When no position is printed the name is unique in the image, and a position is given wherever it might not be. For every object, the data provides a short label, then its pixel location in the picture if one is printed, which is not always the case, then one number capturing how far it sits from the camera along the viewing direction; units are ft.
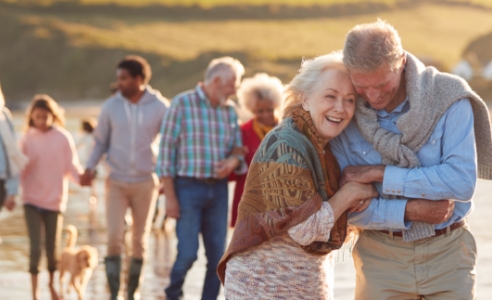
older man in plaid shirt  32.69
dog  37.57
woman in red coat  34.69
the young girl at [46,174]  38.27
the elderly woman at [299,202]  18.29
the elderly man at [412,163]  18.65
